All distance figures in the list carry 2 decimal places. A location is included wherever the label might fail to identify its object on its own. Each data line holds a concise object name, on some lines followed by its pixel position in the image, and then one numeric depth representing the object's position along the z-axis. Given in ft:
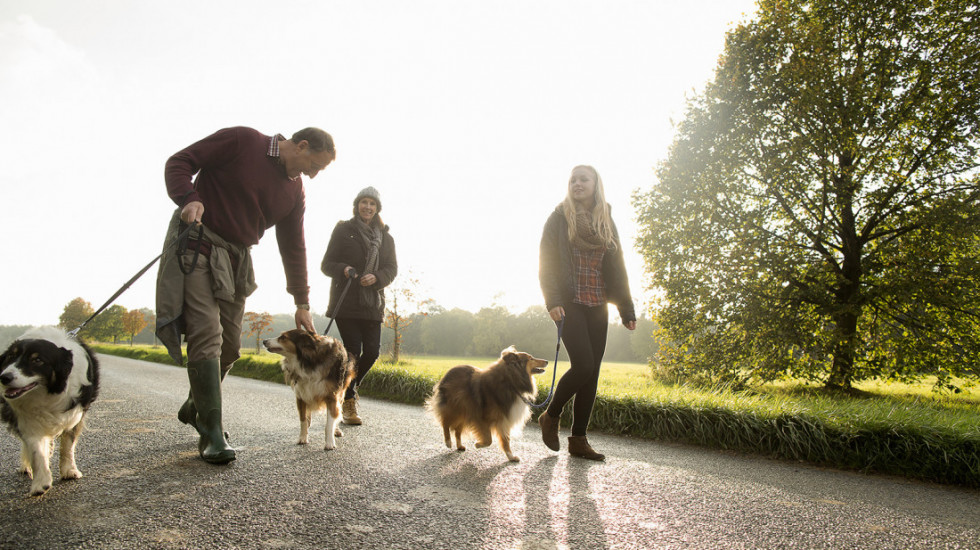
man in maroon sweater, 11.53
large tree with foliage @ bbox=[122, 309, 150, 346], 220.84
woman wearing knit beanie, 19.20
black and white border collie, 9.19
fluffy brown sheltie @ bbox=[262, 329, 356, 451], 14.96
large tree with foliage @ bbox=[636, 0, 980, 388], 36.24
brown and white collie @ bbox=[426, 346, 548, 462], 14.46
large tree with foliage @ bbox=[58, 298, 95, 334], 219.41
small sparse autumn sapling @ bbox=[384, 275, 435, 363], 80.54
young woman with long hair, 14.79
